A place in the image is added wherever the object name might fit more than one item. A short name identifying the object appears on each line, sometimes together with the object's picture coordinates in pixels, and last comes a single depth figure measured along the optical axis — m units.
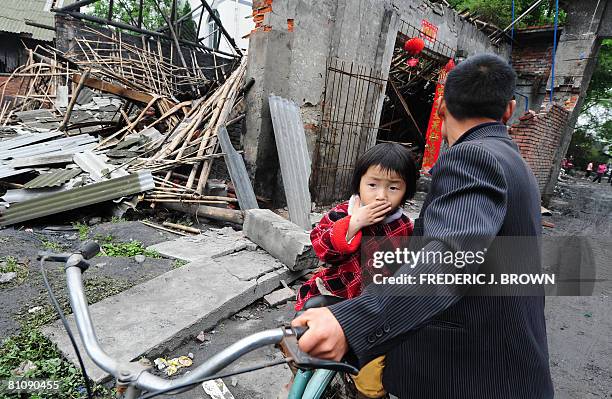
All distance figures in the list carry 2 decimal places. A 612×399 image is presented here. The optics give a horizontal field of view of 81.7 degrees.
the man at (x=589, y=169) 22.35
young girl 1.54
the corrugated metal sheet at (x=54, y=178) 4.56
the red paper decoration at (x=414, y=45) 6.97
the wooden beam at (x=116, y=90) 6.88
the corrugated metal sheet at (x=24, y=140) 5.73
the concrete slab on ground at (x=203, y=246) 3.75
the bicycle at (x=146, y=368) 0.77
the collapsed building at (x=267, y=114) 5.04
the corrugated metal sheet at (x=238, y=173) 5.07
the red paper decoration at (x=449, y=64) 8.07
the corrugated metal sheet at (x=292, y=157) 5.23
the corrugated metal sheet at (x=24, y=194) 4.47
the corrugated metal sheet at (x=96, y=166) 4.90
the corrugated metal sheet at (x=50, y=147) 5.49
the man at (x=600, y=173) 20.89
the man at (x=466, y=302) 0.81
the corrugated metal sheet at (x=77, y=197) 4.22
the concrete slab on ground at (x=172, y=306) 2.38
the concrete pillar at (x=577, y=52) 8.71
